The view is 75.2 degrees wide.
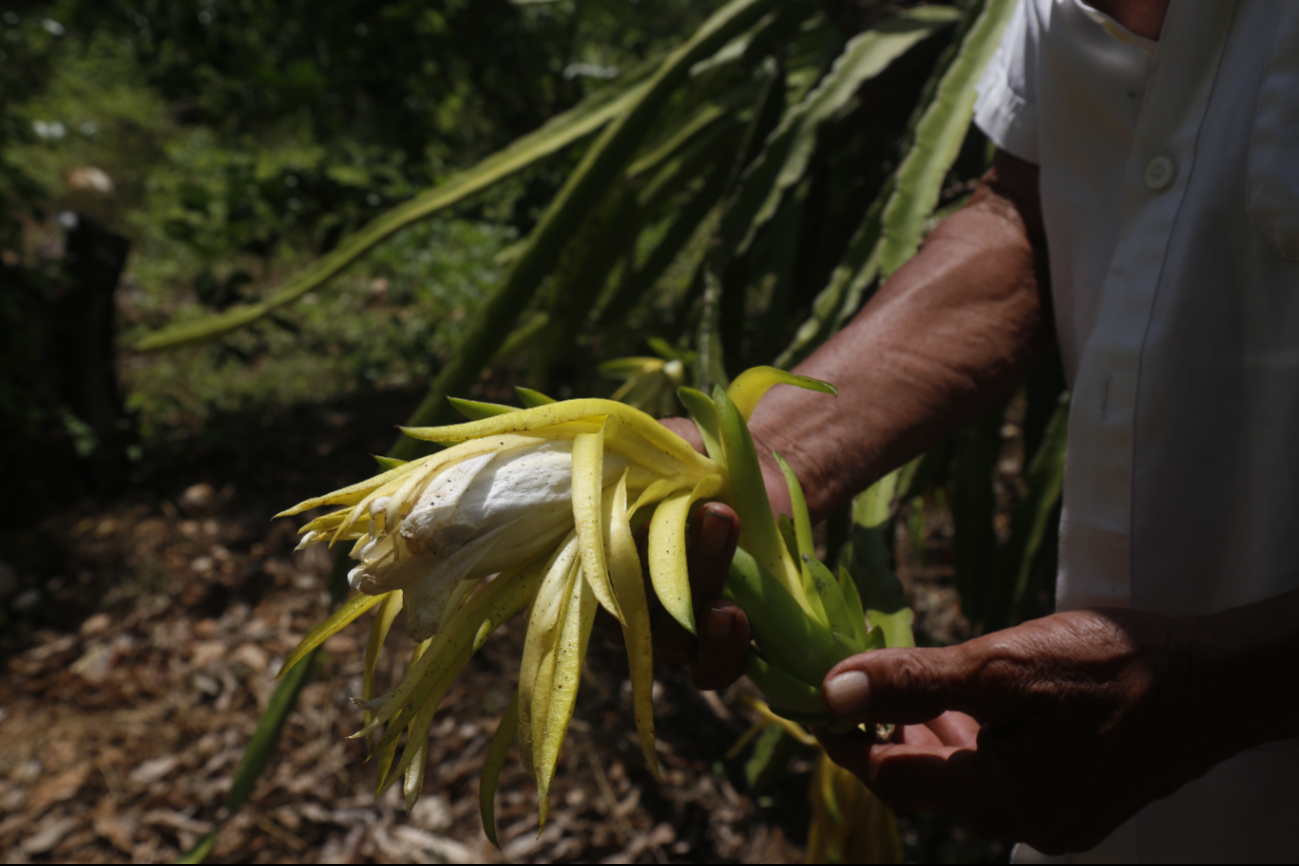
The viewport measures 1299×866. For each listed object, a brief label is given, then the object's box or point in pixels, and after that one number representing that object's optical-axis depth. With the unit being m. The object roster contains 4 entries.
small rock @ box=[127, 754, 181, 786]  1.45
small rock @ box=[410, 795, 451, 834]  1.36
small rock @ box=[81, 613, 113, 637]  1.71
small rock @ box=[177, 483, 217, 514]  1.99
